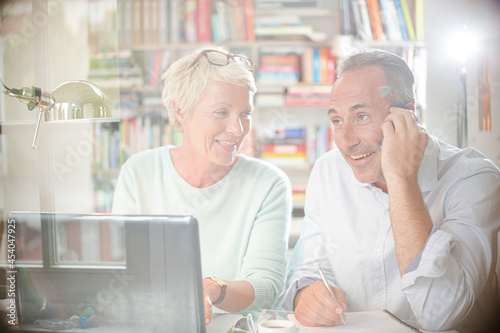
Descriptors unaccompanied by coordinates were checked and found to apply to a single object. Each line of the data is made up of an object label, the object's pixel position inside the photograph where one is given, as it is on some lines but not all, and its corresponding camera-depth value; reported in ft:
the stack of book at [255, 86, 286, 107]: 4.73
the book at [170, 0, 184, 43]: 4.87
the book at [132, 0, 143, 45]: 4.88
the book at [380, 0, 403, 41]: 4.24
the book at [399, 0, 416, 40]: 4.16
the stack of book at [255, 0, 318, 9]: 4.64
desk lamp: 3.99
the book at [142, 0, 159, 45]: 4.87
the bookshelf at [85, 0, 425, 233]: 4.61
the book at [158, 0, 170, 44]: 4.86
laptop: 3.11
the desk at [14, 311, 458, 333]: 3.37
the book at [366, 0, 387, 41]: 4.37
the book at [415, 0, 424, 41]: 4.19
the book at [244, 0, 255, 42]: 4.93
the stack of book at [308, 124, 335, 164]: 4.60
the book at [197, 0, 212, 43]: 4.87
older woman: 4.24
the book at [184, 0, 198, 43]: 4.89
